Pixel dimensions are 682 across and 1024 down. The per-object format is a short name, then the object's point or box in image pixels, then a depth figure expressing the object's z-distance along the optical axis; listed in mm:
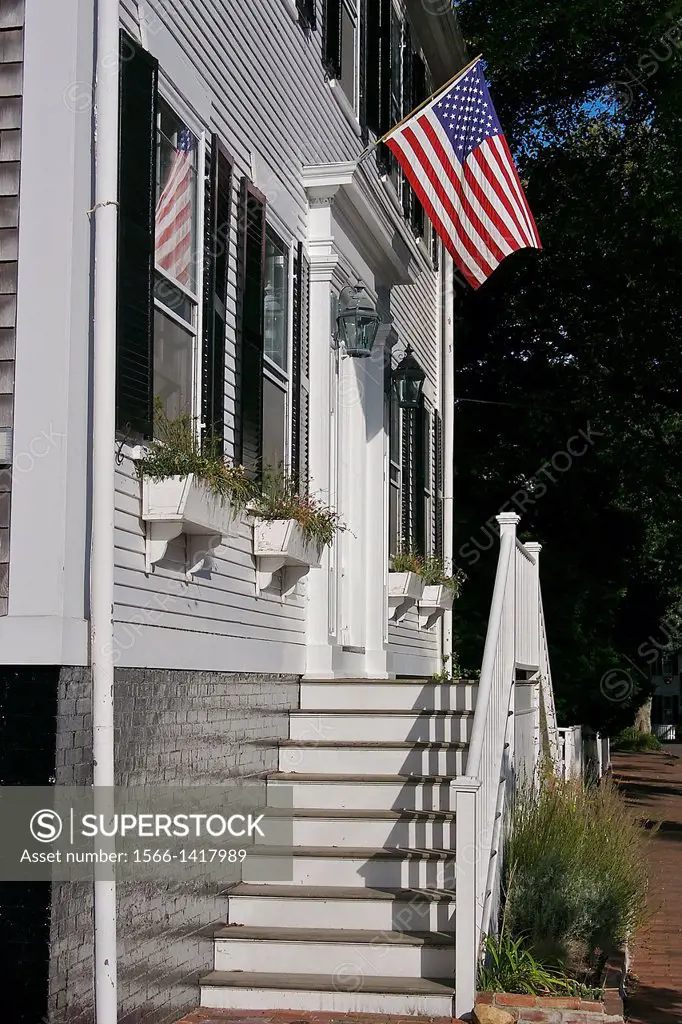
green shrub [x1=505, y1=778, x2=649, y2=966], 6715
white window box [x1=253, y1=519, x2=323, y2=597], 7188
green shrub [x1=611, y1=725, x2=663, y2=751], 45625
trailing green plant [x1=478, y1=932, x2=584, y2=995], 6055
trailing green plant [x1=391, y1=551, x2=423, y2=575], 11305
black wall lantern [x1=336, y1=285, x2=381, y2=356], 9031
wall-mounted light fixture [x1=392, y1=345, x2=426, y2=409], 11125
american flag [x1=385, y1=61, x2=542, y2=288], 8648
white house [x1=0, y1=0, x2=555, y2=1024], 4715
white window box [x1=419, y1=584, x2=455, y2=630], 12273
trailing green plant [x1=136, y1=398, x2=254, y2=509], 5539
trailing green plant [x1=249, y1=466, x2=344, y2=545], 7195
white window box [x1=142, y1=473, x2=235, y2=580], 5512
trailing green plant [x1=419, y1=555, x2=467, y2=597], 12296
